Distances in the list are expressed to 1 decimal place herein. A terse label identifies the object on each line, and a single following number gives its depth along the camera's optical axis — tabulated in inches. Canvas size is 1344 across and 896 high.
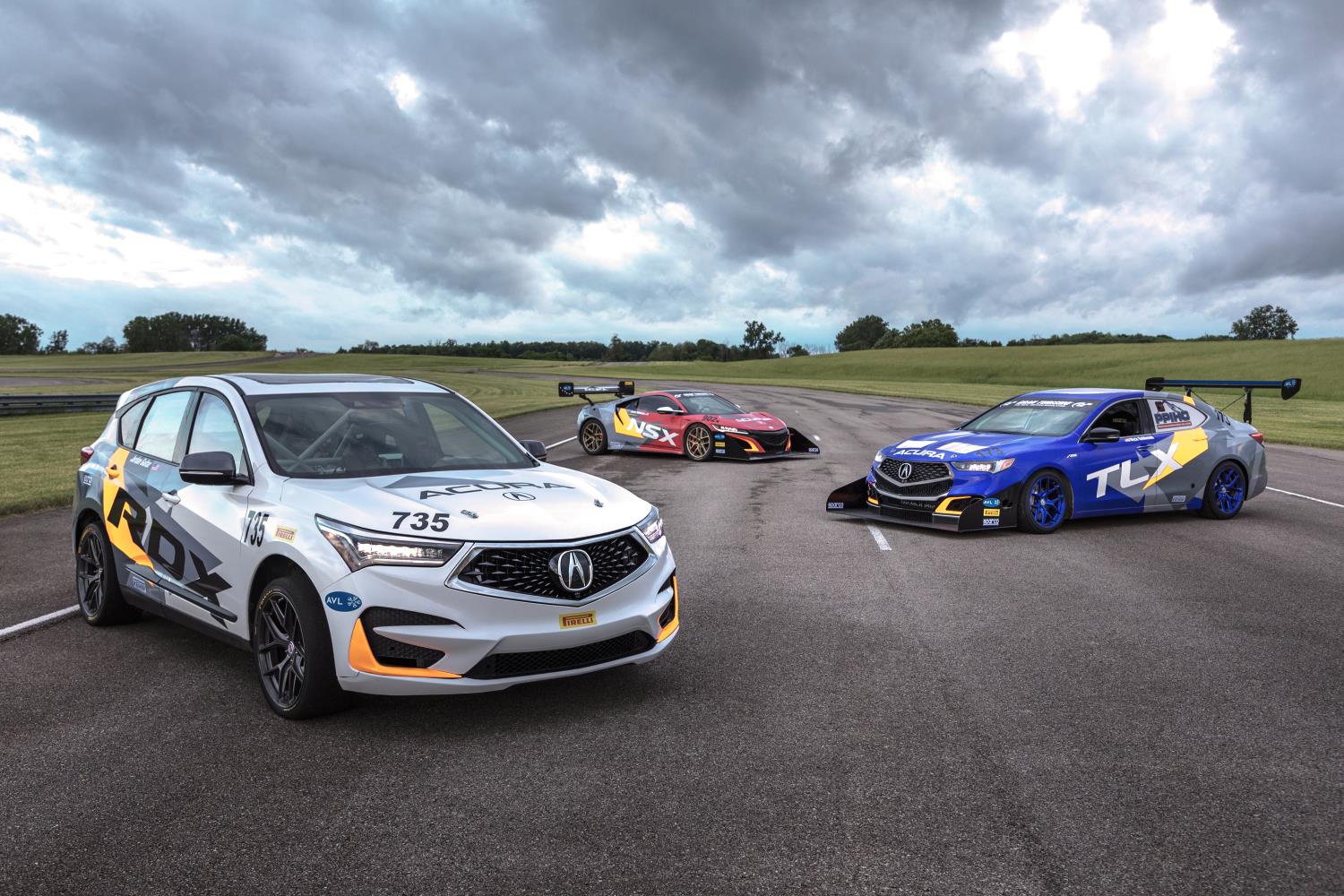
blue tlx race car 408.5
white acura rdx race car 176.9
